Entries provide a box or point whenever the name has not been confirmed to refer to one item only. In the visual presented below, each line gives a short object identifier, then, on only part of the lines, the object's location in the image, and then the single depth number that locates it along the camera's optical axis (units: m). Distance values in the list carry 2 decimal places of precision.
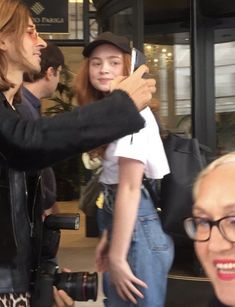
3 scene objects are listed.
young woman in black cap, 1.99
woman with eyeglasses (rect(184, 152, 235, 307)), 1.28
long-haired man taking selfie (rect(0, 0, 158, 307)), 1.50
